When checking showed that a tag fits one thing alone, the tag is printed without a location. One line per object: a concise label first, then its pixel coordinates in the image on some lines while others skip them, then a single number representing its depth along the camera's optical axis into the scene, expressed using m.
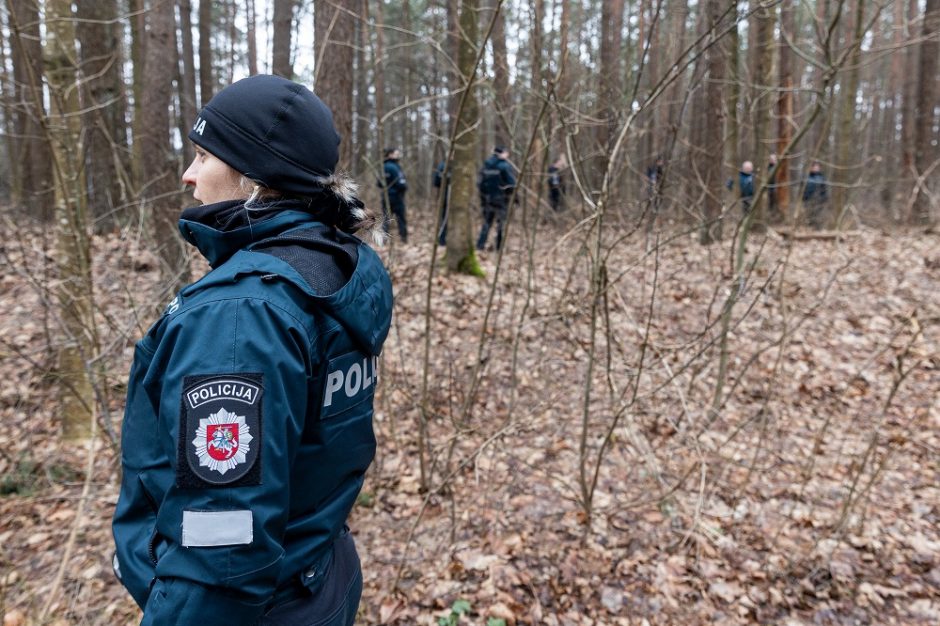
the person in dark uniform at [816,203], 10.53
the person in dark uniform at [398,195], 9.22
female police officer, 1.12
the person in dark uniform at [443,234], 8.93
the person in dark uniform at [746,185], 9.05
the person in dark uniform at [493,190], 8.45
